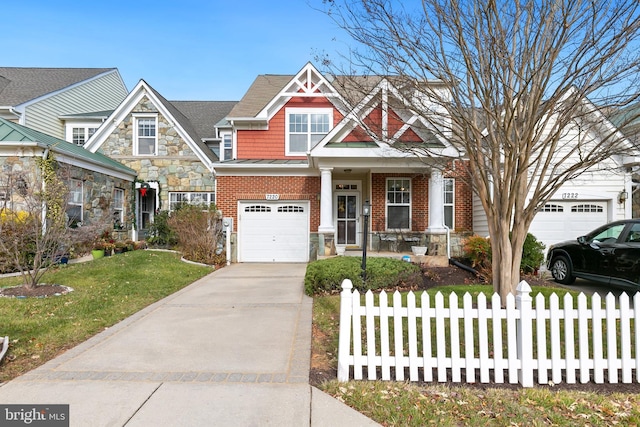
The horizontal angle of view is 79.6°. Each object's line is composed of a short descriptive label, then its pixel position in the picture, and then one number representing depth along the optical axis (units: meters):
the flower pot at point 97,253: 12.26
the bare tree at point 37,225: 7.36
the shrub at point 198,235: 12.30
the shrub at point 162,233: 14.84
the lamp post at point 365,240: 7.60
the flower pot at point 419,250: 11.75
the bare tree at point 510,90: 4.63
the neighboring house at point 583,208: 12.09
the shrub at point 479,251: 9.35
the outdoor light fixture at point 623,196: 12.02
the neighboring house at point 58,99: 16.97
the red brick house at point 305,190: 13.09
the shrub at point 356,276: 7.50
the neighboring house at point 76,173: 10.56
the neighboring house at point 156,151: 15.57
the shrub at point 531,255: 9.38
